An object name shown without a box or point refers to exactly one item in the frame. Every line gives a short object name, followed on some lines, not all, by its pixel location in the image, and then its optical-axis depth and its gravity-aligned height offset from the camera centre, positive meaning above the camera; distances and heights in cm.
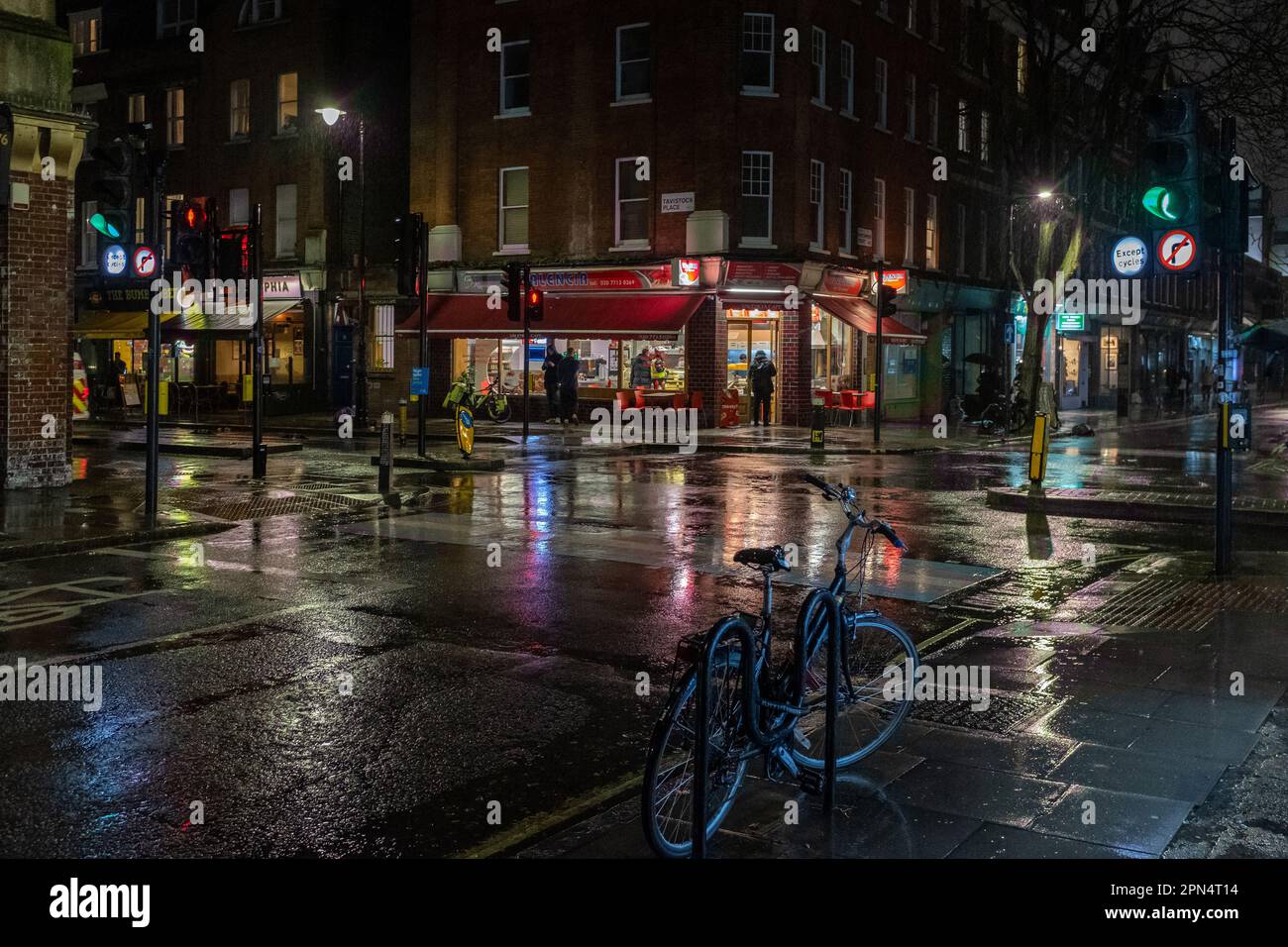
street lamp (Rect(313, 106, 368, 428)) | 3225 +113
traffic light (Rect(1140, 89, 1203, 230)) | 1012 +202
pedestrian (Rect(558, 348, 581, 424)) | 3481 +82
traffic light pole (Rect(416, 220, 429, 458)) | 2402 +163
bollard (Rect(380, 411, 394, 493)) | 1775 -46
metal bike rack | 448 -105
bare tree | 2833 +786
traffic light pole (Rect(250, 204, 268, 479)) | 1981 +23
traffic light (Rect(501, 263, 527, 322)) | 2850 +277
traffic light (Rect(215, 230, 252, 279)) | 1780 +218
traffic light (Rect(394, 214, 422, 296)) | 2447 +314
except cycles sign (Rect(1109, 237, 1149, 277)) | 1041 +130
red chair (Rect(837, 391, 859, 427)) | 3712 +40
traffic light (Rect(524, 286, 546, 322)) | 2900 +252
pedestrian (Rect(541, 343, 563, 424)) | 3566 +100
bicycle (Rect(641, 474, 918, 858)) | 478 -121
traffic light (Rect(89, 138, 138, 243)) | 1366 +239
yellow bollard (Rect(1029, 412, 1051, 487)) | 1705 -45
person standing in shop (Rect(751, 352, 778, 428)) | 3416 +85
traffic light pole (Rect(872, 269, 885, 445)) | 2877 +16
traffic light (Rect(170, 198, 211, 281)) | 1689 +231
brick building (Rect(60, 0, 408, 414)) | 4109 +884
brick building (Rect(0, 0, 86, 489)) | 1647 +219
